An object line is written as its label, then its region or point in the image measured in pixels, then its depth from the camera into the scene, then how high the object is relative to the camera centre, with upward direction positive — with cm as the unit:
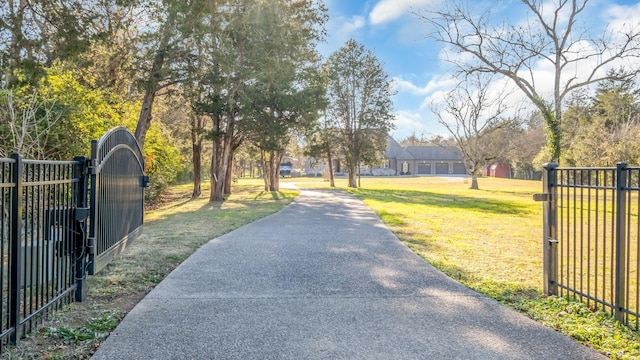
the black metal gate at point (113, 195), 410 -22
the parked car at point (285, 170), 6050 +129
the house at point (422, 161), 6588 +309
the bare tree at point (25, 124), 800 +119
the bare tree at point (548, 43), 1914 +686
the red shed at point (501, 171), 5912 +129
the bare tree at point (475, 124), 2923 +429
